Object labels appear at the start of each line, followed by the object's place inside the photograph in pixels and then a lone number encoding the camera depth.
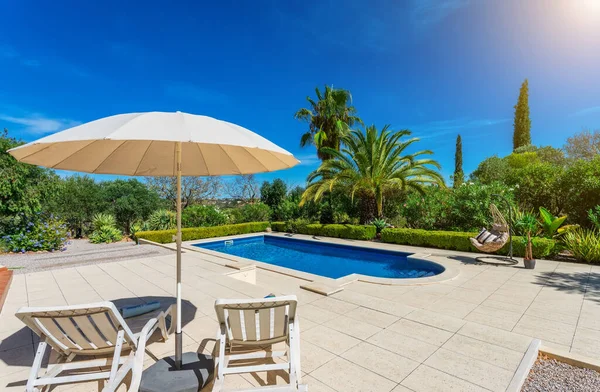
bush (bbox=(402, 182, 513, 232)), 11.40
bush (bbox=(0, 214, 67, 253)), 10.18
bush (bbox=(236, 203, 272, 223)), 19.00
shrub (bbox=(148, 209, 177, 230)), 15.42
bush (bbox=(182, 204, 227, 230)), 16.42
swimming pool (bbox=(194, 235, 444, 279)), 9.22
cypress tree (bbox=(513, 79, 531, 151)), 38.44
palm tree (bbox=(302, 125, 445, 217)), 13.51
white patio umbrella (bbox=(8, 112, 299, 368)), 2.04
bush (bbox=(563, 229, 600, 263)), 7.85
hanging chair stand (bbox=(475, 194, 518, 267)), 8.15
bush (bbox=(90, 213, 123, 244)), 14.01
